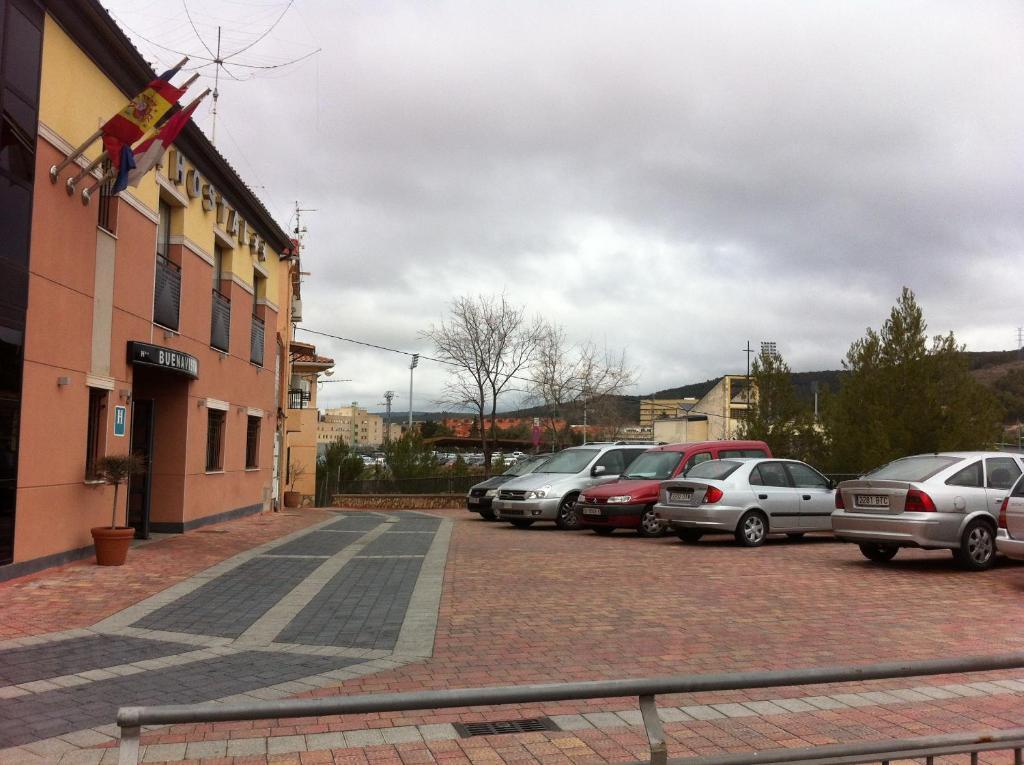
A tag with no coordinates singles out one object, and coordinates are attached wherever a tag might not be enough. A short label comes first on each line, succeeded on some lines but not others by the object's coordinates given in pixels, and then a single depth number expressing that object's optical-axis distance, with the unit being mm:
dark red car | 16688
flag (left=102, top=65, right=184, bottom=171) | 11414
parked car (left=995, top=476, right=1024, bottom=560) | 10117
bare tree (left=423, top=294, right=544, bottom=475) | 41219
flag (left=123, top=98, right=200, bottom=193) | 11828
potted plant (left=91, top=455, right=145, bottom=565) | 11727
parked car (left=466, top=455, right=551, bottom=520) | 22891
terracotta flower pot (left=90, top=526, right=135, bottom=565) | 11695
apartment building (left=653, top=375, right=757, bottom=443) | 77312
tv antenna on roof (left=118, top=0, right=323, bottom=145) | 13688
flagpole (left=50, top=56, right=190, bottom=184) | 11195
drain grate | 5094
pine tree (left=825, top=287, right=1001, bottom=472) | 24797
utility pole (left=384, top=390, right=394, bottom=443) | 99556
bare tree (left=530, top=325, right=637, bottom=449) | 43688
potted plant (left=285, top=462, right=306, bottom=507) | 36747
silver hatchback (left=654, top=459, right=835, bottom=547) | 14500
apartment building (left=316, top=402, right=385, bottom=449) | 158375
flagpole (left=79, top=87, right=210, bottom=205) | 11945
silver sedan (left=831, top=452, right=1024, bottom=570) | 11398
